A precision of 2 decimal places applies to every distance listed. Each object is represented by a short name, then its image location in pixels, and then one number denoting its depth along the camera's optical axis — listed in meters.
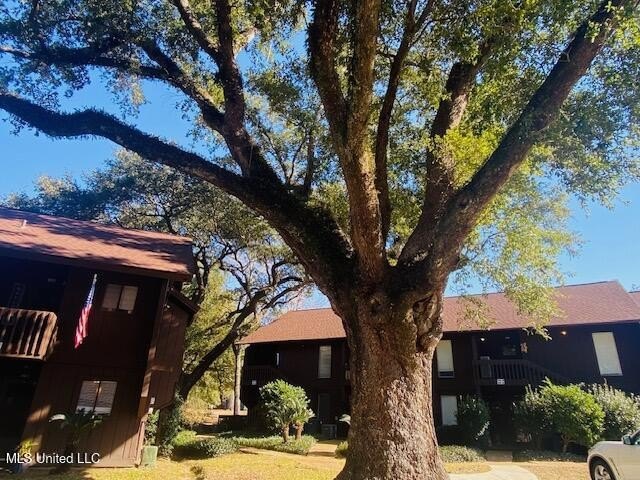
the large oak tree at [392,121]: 6.50
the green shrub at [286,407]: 18.70
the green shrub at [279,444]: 16.69
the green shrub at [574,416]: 15.80
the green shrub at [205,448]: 14.90
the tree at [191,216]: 20.09
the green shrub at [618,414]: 15.85
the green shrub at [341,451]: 15.49
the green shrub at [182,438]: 15.86
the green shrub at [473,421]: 18.31
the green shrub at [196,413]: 30.06
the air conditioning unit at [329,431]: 23.77
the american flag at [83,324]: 11.48
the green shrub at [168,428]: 14.96
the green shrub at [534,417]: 17.02
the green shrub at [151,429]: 14.54
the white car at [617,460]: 8.50
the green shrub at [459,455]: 15.17
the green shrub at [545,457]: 15.47
